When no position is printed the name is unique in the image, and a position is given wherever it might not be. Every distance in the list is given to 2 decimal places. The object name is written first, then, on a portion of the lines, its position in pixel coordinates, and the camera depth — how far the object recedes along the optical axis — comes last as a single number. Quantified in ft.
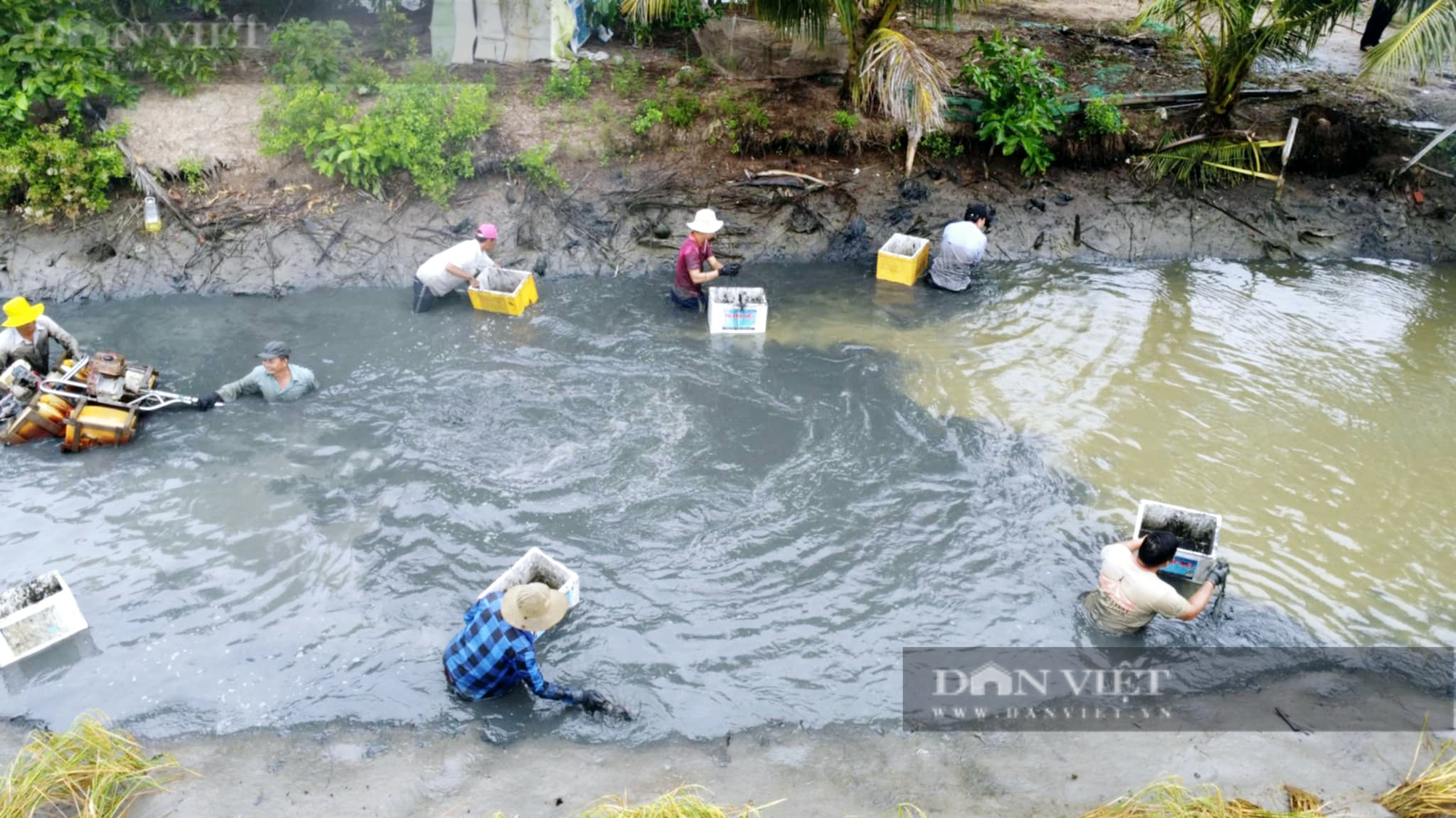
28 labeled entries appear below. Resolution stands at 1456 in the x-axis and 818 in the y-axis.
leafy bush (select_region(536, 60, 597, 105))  40.32
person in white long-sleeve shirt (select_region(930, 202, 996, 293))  34.73
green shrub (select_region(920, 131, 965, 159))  39.86
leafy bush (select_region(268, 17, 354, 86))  38.65
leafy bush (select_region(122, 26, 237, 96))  38.42
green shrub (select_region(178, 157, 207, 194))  36.91
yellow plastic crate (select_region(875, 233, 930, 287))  36.19
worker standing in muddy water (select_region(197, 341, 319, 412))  28.07
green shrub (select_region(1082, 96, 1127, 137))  39.09
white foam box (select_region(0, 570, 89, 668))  20.06
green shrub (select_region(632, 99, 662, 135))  38.55
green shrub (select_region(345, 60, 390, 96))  38.99
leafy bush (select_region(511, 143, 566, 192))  37.96
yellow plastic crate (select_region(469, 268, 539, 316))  33.65
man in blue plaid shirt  17.94
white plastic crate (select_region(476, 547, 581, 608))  21.16
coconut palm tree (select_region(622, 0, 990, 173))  33.78
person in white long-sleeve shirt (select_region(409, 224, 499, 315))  33.45
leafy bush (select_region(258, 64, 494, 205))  36.58
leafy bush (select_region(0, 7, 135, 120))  34.09
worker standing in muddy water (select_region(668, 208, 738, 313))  33.04
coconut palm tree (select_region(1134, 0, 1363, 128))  35.76
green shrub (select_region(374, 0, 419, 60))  41.83
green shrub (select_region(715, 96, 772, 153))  39.17
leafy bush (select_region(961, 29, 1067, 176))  38.27
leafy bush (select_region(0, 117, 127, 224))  34.88
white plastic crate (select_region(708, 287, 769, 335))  32.63
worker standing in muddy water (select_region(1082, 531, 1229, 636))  19.69
